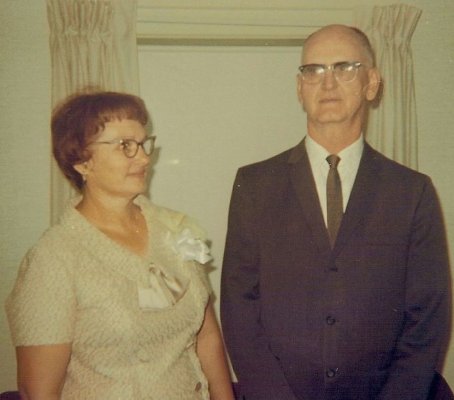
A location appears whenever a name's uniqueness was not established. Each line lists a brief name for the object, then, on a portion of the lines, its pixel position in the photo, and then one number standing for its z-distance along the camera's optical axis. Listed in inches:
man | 60.5
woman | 53.7
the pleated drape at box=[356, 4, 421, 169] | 101.5
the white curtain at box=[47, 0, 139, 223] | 96.6
